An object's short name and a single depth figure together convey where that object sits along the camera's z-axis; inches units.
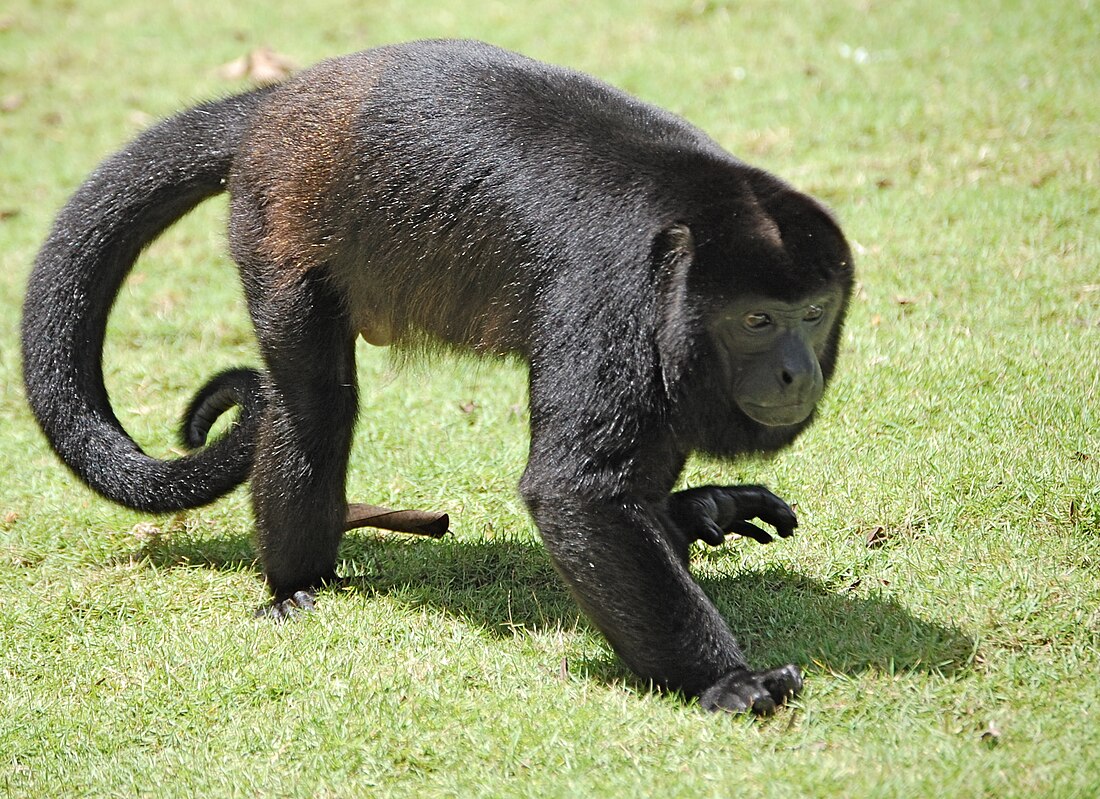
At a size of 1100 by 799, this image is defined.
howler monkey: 313.6
